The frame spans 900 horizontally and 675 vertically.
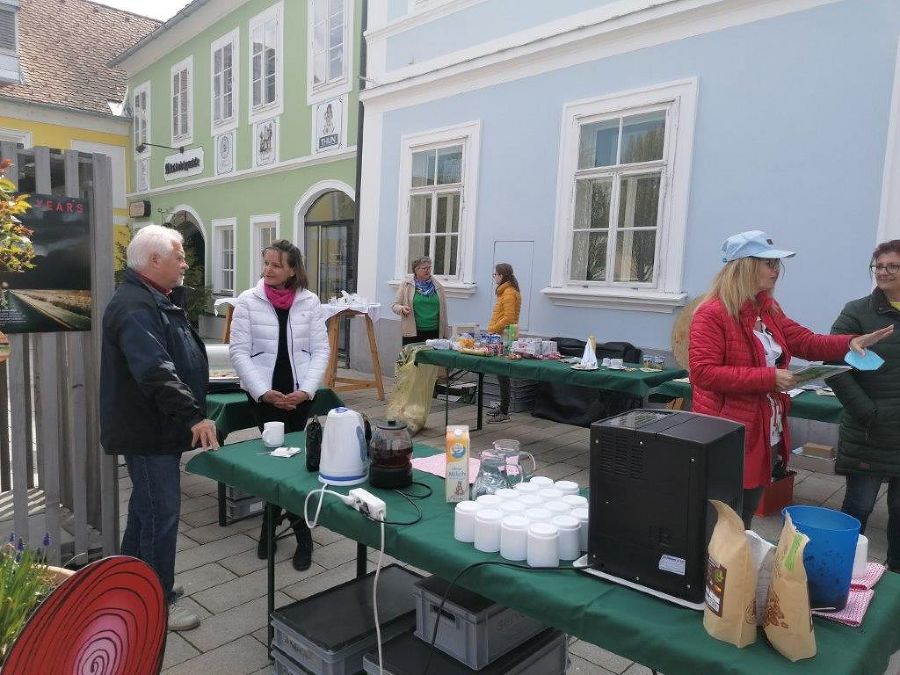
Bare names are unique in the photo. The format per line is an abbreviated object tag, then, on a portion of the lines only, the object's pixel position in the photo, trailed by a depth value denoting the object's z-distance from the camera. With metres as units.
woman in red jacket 2.22
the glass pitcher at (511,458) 1.96
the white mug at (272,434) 2.48
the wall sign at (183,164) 12.70
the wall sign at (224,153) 11.63
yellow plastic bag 5.62
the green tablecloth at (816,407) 3.57
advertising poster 2.59
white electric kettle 2.05
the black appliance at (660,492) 1.32
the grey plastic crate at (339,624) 1.93
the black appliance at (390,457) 2.02
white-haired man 2.20
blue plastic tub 1.31
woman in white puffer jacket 3.04
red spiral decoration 1.22
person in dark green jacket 2.79
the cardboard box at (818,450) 4.83
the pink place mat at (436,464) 2.19
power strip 1.77
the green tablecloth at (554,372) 4.28
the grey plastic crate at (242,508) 3.61
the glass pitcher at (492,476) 1.91
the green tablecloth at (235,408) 3.44
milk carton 1.87
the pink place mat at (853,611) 1.31
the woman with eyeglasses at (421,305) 6.54
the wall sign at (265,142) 10.53
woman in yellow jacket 6.24
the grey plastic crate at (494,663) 1.82
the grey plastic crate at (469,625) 1.80
